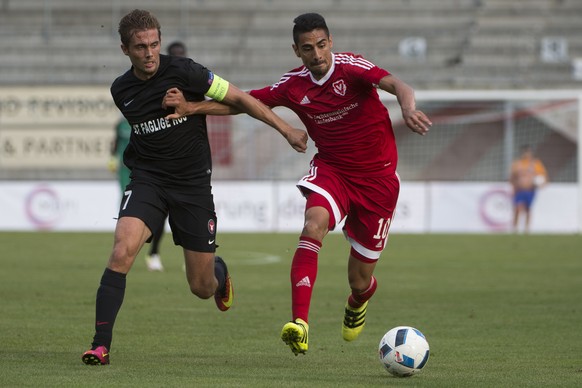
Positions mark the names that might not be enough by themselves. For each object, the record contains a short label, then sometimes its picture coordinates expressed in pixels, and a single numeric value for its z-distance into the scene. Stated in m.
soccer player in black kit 14.31
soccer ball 13.18
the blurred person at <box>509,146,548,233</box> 52.34
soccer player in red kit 15.02
